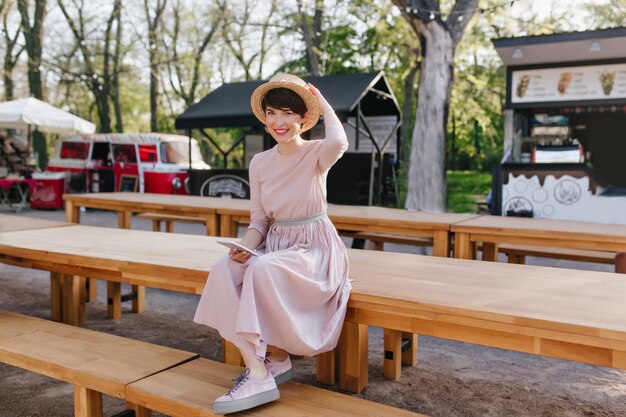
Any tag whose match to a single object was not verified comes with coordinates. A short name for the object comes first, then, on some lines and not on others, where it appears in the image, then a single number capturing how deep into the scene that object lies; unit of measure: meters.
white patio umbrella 11.79
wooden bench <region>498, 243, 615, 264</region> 4.69
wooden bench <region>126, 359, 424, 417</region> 2.03
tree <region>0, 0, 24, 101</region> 22.71
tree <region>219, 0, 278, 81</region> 24.34
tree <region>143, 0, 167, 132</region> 24.01
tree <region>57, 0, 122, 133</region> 22.70
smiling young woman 2.03
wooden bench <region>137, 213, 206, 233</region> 6.55
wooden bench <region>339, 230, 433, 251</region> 5.39
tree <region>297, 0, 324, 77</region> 16.53
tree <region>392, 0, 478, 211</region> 10.02
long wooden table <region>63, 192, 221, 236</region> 5.30
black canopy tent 10.52
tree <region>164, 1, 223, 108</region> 25.38
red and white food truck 12.97
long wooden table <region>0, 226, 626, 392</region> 1.83
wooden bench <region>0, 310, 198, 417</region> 2.31
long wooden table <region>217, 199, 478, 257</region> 4.00
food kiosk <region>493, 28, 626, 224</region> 8.70
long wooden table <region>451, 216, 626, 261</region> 3.51
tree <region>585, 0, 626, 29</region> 20.80
